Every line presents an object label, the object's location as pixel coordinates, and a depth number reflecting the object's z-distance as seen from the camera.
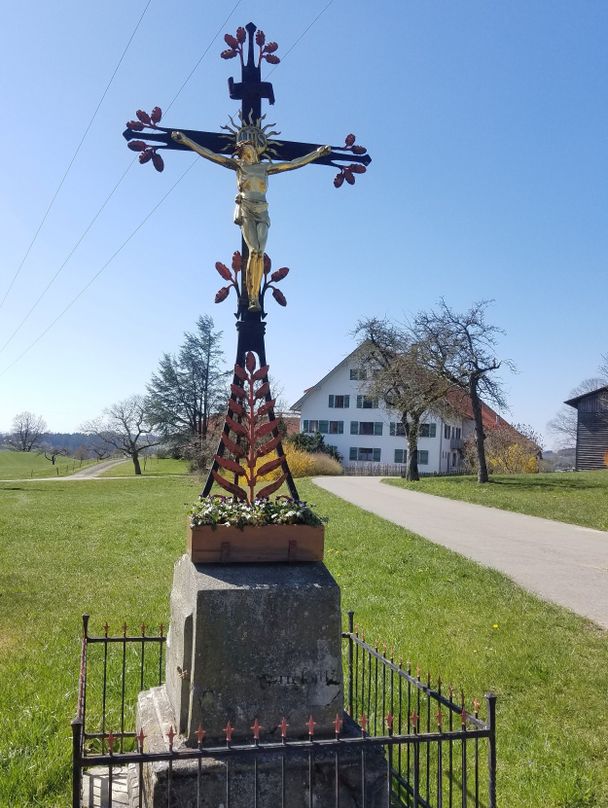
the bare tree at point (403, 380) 29.25
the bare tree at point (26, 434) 98.14
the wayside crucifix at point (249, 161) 4.25
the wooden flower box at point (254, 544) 3.66
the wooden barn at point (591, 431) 38.00
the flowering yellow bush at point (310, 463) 37.32
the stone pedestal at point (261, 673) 3.32
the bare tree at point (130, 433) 51.60
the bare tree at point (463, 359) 26.89
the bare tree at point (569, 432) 71.48
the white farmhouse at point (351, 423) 47.38
